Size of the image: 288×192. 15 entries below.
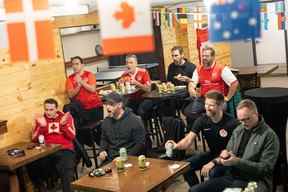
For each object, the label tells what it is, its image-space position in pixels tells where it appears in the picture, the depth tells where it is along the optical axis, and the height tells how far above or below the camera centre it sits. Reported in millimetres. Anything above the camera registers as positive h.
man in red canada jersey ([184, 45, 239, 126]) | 5883 -575
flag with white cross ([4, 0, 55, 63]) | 2467 +122
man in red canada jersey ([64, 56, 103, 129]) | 6324 -661
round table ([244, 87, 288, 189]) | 4770 -832
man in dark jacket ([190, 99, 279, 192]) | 3727 -1010
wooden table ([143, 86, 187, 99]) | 6480 -763
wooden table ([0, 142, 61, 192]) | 4838 -1167
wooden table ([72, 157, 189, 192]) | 3648 -1134
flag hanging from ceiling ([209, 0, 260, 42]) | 2000 +75
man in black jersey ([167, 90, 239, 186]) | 4297 -920
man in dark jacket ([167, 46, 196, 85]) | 6642 -396
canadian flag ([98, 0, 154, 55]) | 2176 +88
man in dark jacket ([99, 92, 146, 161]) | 4898 -922
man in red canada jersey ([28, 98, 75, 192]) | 5453 -1059
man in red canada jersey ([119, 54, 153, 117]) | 6824 -608
